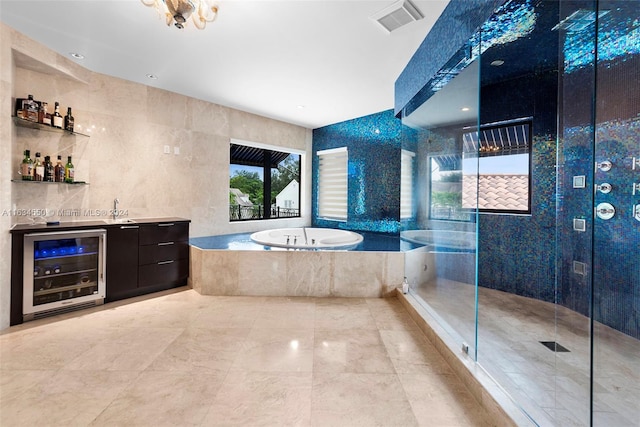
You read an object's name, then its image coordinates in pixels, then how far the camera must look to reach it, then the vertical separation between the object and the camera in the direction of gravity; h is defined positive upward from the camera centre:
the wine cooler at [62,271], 2.58 -0.62
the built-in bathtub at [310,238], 3.51 -0.37
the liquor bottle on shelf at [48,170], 2.93 +0.43
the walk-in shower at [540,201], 1.26 +0.12
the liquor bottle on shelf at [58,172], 3.00 +0.42
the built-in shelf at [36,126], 2.70 +0.87
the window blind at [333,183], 5.50 +0.64
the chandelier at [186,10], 1.82 +1.45
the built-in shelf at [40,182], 2.74 +0.29
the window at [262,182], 4.92 +0.61
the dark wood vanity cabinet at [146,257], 3.09 -0.55
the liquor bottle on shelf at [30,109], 2.68 +0.99
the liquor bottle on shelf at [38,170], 2.82 +0.41
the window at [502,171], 2.82 +0.56
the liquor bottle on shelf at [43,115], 2.79 +0.97
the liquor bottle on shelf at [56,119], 2.91 +0.97
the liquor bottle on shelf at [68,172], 3.07 +0.43
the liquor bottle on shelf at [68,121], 3.04 +0.99
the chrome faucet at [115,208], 3.50 +0.04
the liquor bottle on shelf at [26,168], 2.76 +0.42
